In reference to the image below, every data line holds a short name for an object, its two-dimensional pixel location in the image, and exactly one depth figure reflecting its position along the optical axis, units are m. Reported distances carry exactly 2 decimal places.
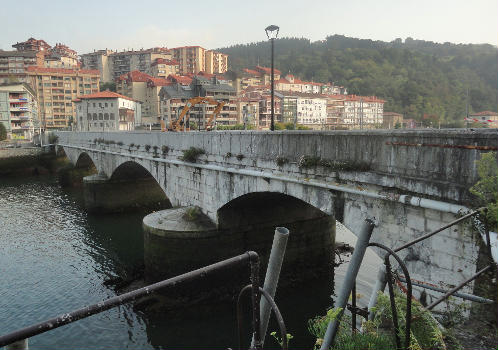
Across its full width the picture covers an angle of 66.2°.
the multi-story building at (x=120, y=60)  123.50
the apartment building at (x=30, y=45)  119.69
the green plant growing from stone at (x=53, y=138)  47.72
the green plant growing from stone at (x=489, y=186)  5.45
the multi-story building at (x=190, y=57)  127.31
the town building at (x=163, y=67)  109.82
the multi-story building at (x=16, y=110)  66.88
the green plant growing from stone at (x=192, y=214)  14.25
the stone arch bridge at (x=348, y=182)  6.36
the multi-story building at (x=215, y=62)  131.50
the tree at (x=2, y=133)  59.00
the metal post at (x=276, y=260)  3.43
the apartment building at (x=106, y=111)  62.59
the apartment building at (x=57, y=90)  88.56
